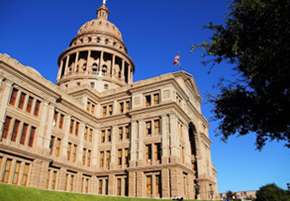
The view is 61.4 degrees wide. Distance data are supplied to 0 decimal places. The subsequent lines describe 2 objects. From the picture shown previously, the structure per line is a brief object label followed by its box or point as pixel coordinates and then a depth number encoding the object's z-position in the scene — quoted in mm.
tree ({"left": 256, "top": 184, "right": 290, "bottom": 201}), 64925
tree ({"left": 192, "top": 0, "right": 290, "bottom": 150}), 13633
